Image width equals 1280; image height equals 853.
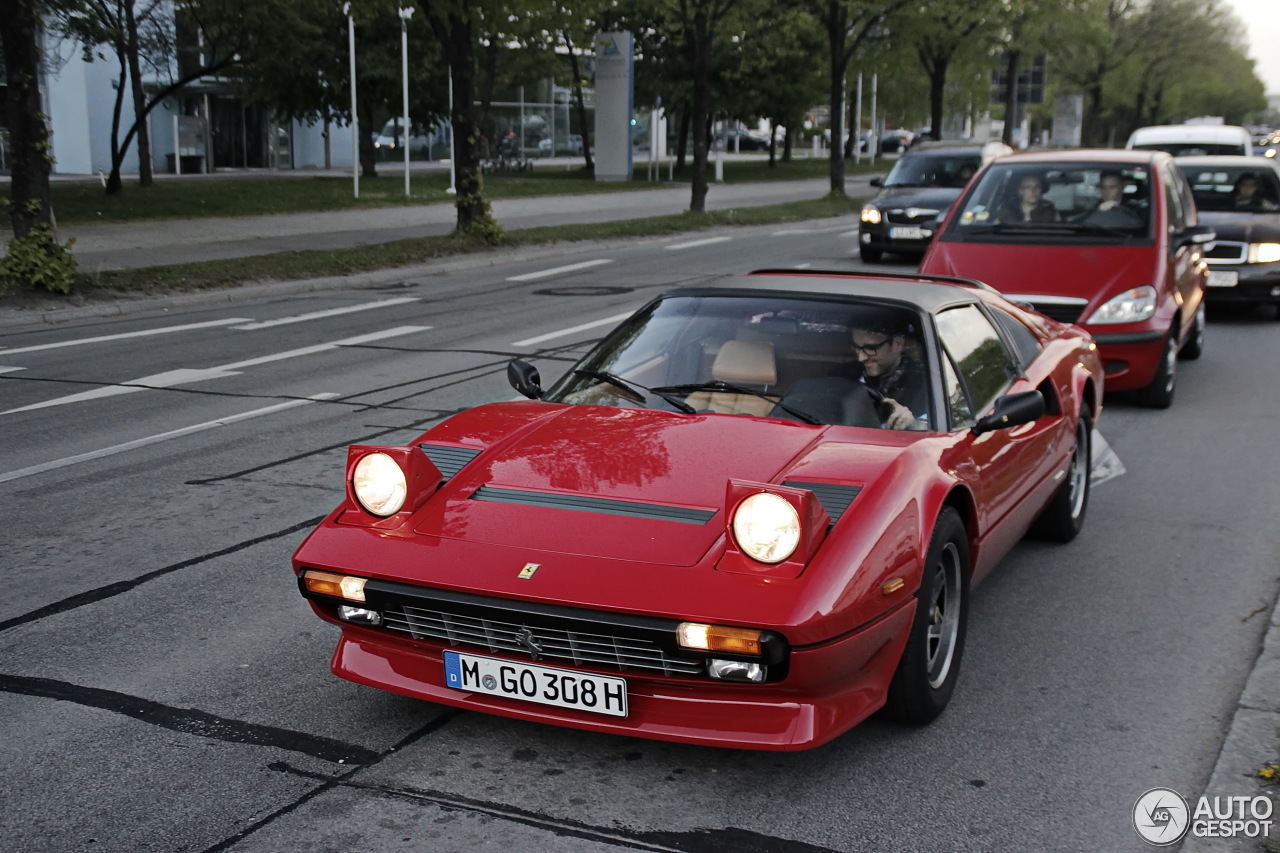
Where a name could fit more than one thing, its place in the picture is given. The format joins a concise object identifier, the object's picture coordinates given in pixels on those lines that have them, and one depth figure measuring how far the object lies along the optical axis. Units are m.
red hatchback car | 9.07
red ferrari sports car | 3.41
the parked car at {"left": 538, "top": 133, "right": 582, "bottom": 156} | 56.72
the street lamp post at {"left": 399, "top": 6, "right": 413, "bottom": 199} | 28.70
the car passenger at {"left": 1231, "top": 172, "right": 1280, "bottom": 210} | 14.07
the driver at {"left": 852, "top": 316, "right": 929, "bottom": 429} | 4.52
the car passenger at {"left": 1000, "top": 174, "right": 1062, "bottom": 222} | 10.18
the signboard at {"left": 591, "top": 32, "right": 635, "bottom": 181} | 42.66
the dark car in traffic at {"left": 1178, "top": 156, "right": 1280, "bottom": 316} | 13.48
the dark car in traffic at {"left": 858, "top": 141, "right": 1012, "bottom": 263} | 18.94
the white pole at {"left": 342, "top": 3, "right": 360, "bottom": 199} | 27.02
